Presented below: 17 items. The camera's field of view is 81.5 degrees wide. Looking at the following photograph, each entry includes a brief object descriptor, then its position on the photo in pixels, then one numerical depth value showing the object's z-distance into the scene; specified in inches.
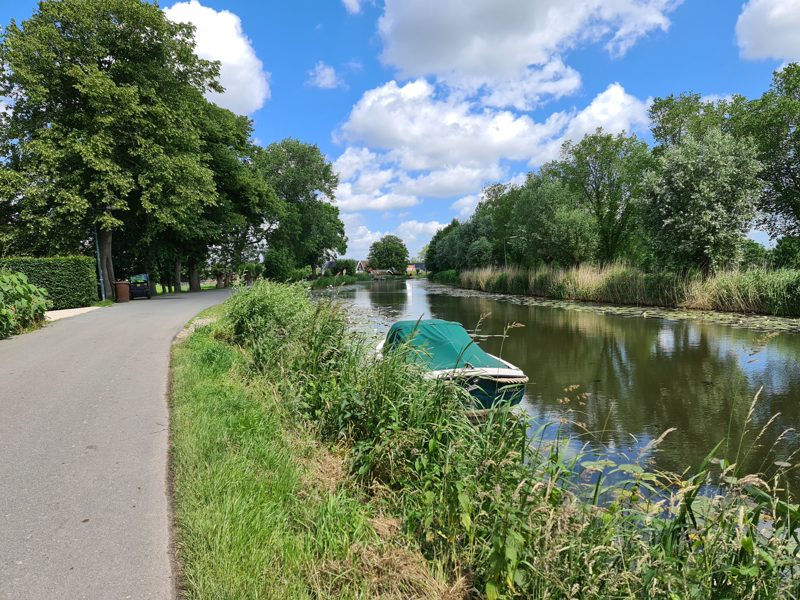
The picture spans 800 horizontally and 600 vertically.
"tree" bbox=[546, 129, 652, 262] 1373.0
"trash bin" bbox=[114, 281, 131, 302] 893.8
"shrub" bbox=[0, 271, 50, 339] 425.1
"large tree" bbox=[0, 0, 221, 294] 818.8
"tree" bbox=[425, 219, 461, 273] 2751.0
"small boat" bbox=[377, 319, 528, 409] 272.2
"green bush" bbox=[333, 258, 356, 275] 4052.7
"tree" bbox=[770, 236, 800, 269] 841.8
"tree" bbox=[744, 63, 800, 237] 1087.6
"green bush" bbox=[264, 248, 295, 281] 1513.9
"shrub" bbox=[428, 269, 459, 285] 2452.5
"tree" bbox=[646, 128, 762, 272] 770.8
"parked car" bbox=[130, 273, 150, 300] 971.9
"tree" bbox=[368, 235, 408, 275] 5413.4
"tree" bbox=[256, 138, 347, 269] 1983.3
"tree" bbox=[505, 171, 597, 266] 1218.0
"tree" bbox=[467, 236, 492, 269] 1924.2
